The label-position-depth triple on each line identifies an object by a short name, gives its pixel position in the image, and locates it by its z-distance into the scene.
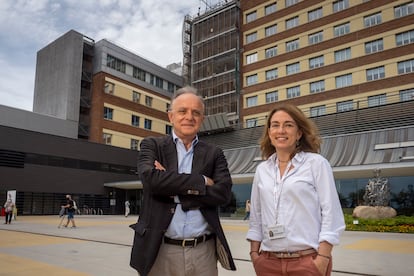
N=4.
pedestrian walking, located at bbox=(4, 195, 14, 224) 20.66
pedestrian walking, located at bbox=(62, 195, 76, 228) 17.97
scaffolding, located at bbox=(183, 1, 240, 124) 45.97
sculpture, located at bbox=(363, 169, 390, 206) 20.14
